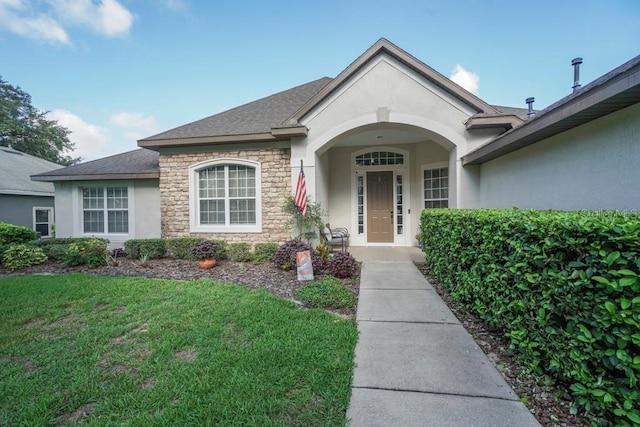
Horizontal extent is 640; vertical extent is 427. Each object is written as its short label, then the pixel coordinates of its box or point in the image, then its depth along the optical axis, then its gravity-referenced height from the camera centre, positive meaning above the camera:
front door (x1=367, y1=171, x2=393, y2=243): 9.70 +0.09
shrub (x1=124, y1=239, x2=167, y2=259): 8.22 -1.06
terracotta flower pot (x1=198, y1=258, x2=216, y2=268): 7.16 -1.33
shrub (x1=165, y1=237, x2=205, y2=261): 8.18 -1.01
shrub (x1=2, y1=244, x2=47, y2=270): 7.41 -1.17
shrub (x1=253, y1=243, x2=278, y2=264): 7.72 -1.20
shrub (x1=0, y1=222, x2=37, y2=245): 8.97 -0.68
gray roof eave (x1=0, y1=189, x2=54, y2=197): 12.77 +1.02
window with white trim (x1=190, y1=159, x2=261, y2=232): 8.55 +0.48
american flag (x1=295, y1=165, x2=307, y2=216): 7.30 +0.41
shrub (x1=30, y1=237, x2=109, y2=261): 7.86 -0.97
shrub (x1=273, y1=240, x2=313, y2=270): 6.59 -1.03
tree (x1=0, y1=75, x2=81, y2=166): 27.82 +9.12
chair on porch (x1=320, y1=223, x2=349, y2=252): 8.22 -0.82
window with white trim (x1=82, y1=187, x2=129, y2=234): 9.80 +0.11
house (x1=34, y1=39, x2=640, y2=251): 4.34 +1.17
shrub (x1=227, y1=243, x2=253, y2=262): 7.98 -1.19
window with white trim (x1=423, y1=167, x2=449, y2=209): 8.84 +0.71
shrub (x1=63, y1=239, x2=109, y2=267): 7.40 -1.12
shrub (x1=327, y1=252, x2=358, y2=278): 6.04 -1.24
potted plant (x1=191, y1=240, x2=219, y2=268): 7.19 -1.10
